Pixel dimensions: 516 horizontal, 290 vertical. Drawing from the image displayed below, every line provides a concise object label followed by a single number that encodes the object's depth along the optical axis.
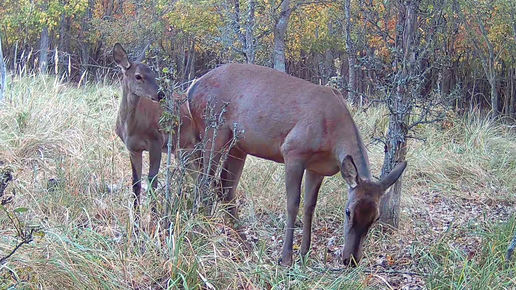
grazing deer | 4.87
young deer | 6.47
